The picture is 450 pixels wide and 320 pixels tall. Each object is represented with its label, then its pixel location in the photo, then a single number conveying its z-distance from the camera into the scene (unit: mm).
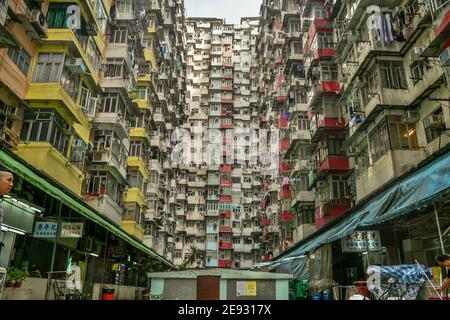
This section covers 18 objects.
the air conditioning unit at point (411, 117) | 18375
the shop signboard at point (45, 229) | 13789
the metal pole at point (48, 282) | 13797
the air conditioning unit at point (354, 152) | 23406
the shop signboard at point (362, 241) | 16172
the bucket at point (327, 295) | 17088
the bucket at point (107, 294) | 18462
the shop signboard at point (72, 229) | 14188
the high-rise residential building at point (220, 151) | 64000
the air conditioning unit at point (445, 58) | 13820
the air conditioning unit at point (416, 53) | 17114
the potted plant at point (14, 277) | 11109
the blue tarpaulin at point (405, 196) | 10133
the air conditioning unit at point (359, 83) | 22047
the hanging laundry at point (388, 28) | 18969
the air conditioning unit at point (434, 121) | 15883
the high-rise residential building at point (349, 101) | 17516
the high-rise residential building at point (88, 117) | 16266
